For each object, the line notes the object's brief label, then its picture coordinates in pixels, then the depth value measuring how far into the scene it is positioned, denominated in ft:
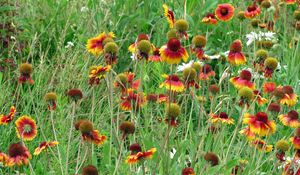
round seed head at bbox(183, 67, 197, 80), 10.15
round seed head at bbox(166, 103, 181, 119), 8.89
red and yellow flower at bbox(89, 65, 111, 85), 9.58
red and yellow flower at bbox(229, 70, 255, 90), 10.59
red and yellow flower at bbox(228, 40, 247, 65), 10.78
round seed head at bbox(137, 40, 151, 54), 9.32
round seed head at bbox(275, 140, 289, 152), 9.75
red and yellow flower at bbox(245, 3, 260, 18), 14.73
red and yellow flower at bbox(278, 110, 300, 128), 10.55
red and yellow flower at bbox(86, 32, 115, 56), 9.89
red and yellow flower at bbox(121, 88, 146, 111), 10.40
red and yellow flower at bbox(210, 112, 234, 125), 10.65
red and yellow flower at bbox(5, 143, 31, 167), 9.20
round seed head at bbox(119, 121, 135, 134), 8.92
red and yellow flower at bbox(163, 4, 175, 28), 10.74
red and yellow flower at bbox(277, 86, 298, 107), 10.89
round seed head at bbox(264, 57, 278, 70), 10.61
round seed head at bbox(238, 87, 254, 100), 9.64
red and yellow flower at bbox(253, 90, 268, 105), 10.97
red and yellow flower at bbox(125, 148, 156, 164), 8.45
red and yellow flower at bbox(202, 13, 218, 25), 13.51
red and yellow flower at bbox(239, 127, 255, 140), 9.71
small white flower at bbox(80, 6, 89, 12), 17.86
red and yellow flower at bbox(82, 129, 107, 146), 8.78
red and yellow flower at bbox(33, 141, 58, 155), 9.30
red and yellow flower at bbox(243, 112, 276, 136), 9.40
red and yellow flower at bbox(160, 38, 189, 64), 8.89
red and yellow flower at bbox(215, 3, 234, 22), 13.20
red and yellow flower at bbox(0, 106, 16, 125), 9.94
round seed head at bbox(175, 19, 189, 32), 10.02
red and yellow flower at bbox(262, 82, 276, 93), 11.60
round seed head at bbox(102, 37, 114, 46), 9.62
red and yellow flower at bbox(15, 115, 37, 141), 9.93
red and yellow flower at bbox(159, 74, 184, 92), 10.02
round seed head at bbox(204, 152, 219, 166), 9.14
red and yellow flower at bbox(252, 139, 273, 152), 10.10
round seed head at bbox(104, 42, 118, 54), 9.27
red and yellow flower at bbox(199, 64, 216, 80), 11.49
